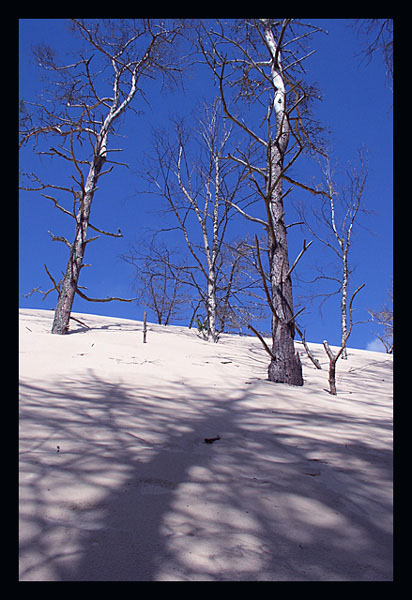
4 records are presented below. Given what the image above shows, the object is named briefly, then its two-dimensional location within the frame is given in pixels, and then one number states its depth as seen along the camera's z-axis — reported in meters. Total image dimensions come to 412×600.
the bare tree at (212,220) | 10.73
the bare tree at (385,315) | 15.17
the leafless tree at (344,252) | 10.66
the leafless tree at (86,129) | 7.49
